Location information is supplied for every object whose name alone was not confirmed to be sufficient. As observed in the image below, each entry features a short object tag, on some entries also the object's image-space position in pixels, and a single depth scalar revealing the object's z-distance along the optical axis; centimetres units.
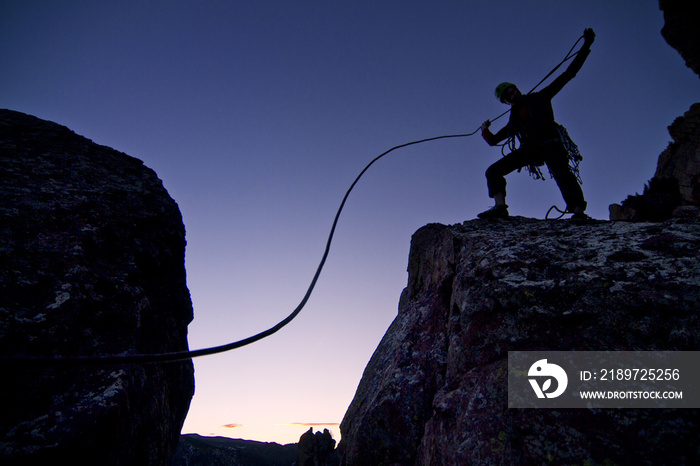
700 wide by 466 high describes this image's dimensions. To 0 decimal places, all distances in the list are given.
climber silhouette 485
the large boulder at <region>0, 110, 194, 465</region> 208
